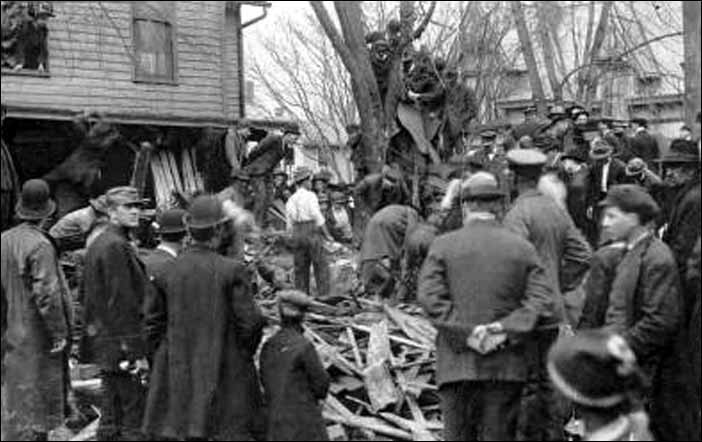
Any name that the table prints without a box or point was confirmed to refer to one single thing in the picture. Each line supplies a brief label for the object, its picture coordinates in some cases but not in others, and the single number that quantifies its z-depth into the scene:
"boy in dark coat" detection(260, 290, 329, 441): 7.45
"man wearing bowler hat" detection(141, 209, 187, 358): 7.69
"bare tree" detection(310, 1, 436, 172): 13.99
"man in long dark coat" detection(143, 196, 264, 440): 7.54
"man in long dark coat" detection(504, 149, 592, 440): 7.57
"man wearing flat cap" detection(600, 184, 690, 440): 6.74
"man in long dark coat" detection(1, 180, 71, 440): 8.37
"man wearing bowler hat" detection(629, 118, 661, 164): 12.98
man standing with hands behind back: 6.84
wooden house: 18.34
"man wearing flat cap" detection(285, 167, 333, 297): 15.82
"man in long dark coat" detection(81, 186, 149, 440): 8.42
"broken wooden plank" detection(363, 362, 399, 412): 9.30
